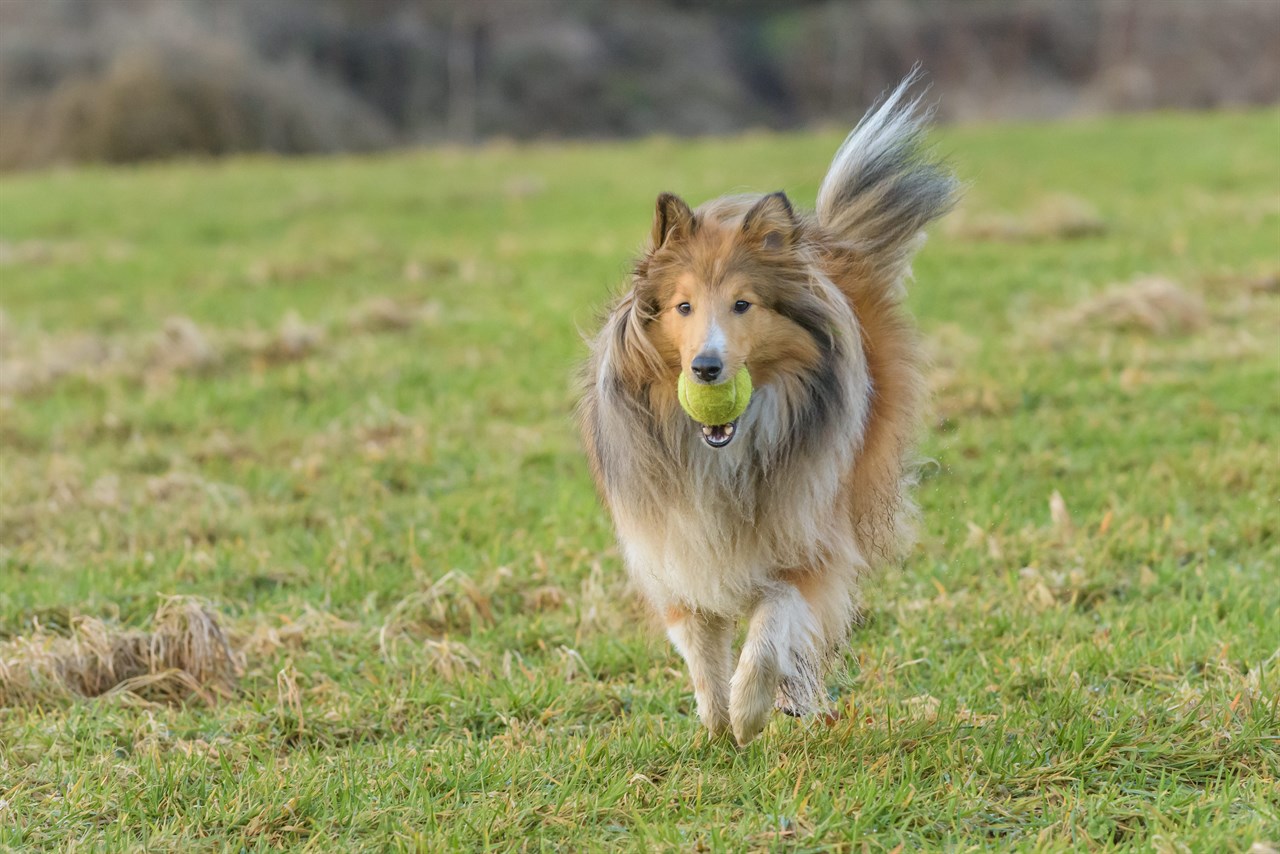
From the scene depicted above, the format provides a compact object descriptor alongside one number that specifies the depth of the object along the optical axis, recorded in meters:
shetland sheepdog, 7.54
